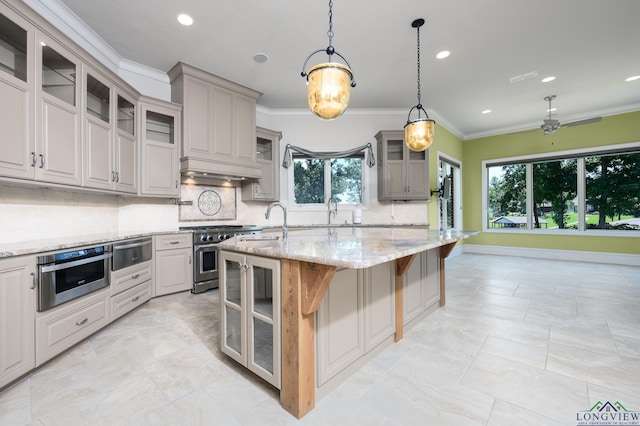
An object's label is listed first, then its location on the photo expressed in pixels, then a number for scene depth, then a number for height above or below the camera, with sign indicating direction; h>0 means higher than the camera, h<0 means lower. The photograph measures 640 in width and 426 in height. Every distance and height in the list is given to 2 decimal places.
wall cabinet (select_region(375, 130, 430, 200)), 4.67 +0.70
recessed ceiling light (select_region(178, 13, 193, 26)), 2.59 +1.94
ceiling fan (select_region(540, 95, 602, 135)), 4.15 +1.42
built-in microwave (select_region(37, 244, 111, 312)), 1.82 -0.44
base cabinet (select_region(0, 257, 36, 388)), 1.58 -0.62
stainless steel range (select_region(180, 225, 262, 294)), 3.47 -0.53
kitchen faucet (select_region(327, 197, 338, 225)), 4.72 +0.11
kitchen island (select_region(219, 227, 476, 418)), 1.29 -0.38
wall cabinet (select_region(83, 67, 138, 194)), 2.49 +0.82
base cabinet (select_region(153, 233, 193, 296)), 3.20 -0.59
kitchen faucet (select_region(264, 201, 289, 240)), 2.02 -0.14
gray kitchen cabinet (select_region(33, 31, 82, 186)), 2.02 +0.83
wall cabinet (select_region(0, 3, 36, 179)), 1.80 +0.84
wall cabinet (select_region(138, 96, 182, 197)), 3.25 +0.88
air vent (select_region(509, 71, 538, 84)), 3.75 +1.96
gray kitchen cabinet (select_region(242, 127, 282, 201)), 4.39 +0.76
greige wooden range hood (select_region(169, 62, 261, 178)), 3.46 +1.28
